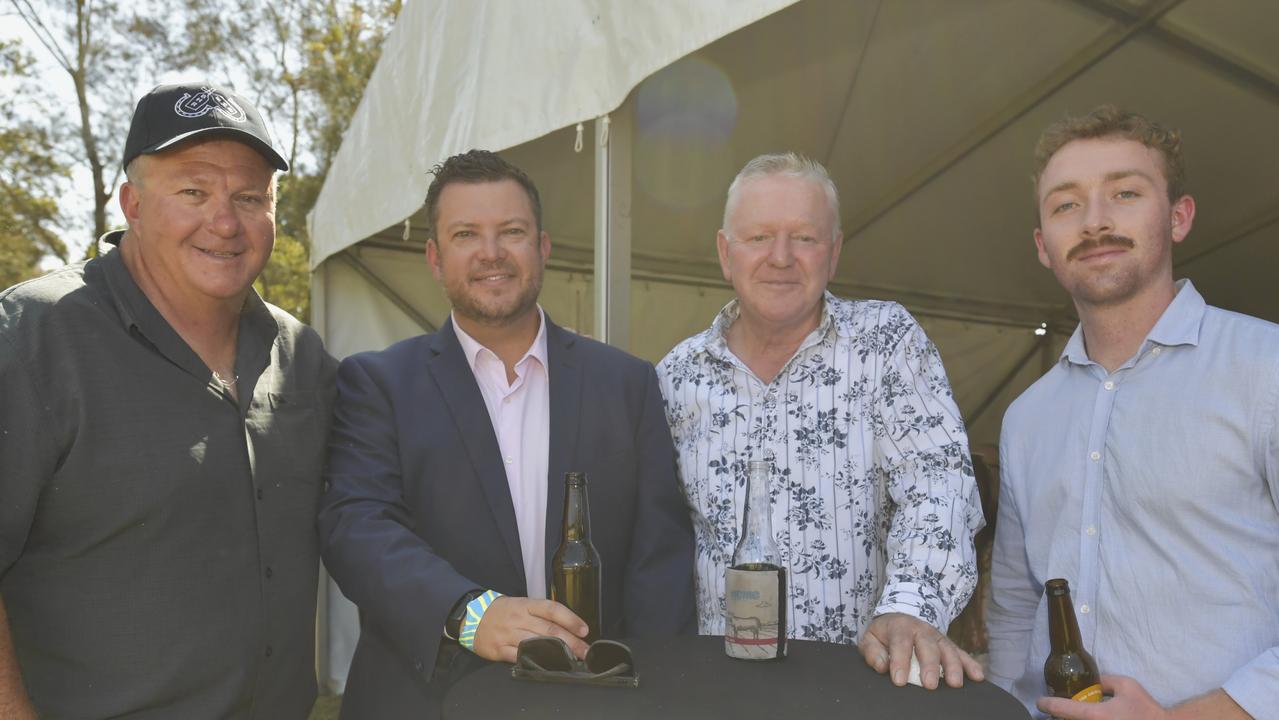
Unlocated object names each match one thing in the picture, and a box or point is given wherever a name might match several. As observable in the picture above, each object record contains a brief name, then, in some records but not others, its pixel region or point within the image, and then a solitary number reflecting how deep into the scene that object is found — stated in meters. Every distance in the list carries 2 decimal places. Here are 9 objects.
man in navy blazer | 2.07
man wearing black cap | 1.66
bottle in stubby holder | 1.63
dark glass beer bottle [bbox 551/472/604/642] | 1.77
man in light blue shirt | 1.76
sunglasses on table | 1.56
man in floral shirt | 2.12
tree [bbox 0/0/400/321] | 13.83
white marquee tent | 3.09
